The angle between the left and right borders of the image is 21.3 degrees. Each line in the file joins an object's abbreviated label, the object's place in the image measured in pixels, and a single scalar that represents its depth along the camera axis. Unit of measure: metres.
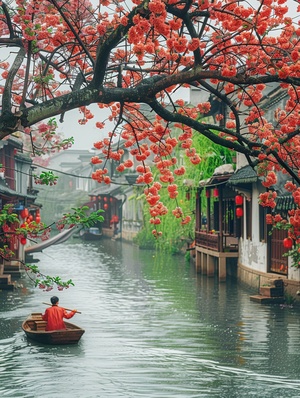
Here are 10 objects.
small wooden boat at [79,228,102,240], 76.75
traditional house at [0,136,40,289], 32.06
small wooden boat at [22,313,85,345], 19.08
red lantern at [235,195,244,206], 34.03
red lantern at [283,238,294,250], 23.04
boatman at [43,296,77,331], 19.31
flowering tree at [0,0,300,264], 9.50
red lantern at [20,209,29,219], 35.25
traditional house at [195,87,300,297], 28.48
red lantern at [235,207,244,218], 34.25
